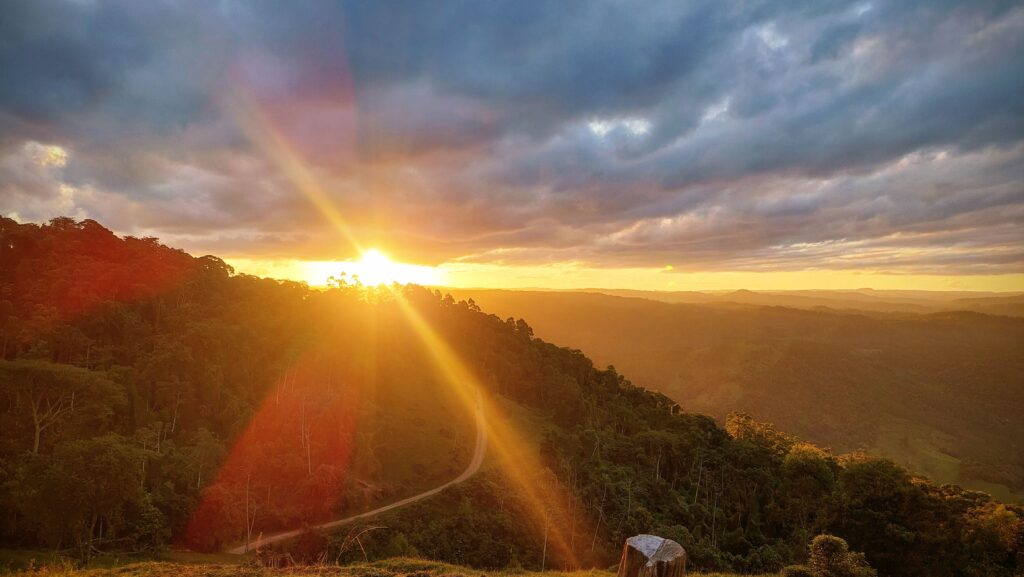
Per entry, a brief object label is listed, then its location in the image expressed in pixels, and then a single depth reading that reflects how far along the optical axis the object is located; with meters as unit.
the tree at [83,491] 23.45
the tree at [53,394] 36.38
